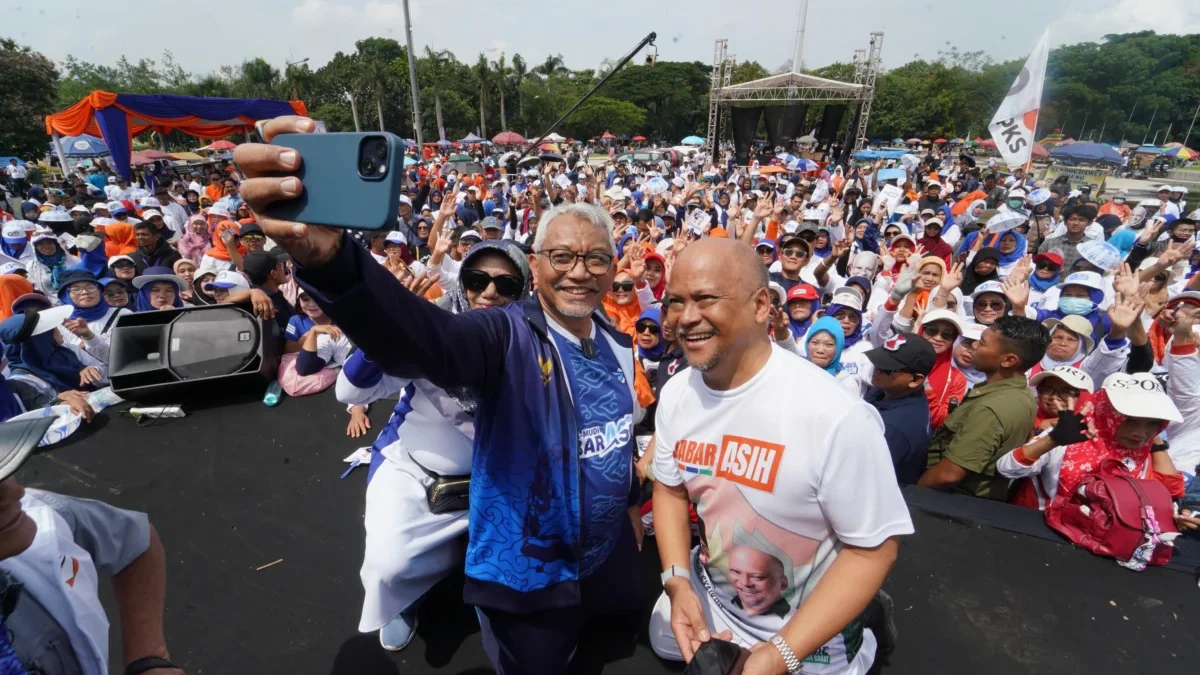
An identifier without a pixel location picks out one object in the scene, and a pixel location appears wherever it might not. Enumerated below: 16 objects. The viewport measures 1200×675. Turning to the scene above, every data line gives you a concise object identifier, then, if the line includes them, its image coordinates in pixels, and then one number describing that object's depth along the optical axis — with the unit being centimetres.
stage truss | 3033
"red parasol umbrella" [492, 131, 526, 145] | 3900
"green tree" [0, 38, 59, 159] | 2827
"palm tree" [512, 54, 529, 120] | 5560
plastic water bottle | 396
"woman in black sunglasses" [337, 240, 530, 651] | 202
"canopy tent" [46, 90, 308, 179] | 1200
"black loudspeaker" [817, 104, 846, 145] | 3282
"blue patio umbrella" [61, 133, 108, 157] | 1942
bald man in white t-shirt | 138
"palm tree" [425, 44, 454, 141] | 4831
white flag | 872
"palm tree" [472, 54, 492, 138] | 5047
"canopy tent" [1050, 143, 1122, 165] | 2388
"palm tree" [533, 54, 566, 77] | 7262
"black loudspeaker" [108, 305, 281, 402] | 382
